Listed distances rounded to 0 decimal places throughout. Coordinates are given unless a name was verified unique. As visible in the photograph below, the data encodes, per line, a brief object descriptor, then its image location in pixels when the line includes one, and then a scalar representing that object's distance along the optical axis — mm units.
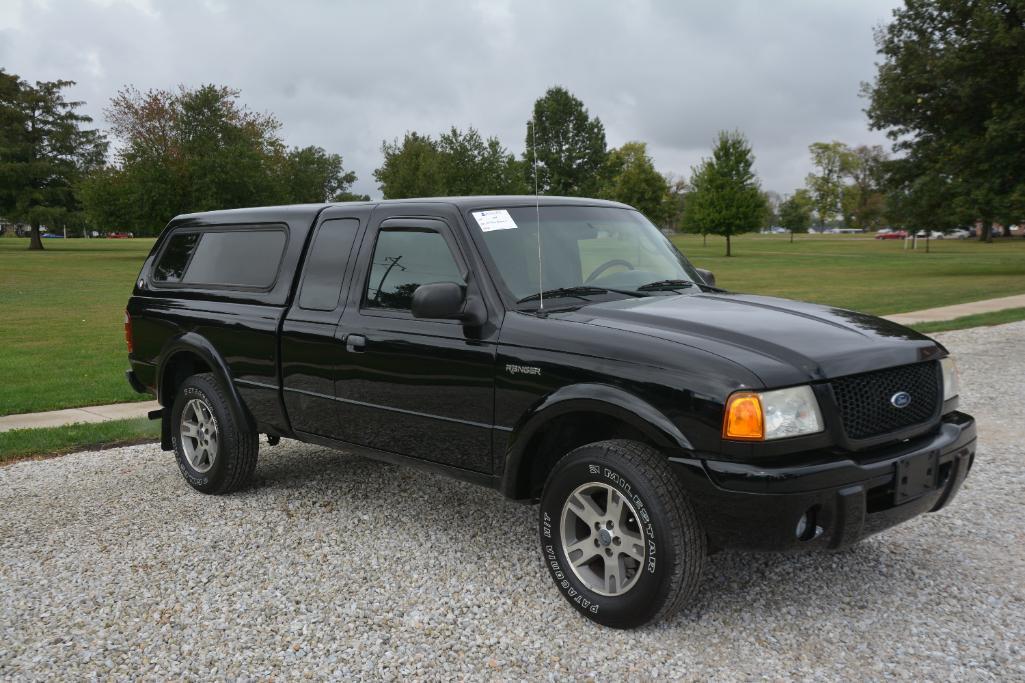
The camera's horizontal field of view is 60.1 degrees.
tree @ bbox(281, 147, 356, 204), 61125
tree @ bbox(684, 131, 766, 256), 60250
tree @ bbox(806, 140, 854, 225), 120125
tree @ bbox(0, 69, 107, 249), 63875
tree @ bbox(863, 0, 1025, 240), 29500
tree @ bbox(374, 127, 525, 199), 49000
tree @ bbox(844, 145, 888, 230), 115481
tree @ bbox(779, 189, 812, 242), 101562
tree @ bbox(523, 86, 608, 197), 98375
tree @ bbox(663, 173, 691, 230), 118100
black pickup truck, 3434
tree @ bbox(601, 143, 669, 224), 74625
